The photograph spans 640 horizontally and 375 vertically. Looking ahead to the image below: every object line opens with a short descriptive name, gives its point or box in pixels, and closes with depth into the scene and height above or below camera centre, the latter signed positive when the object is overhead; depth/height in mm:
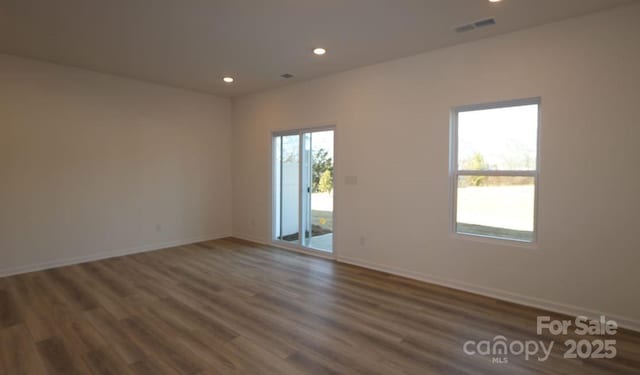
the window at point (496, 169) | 3402 +80
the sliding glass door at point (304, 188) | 5250 -207
